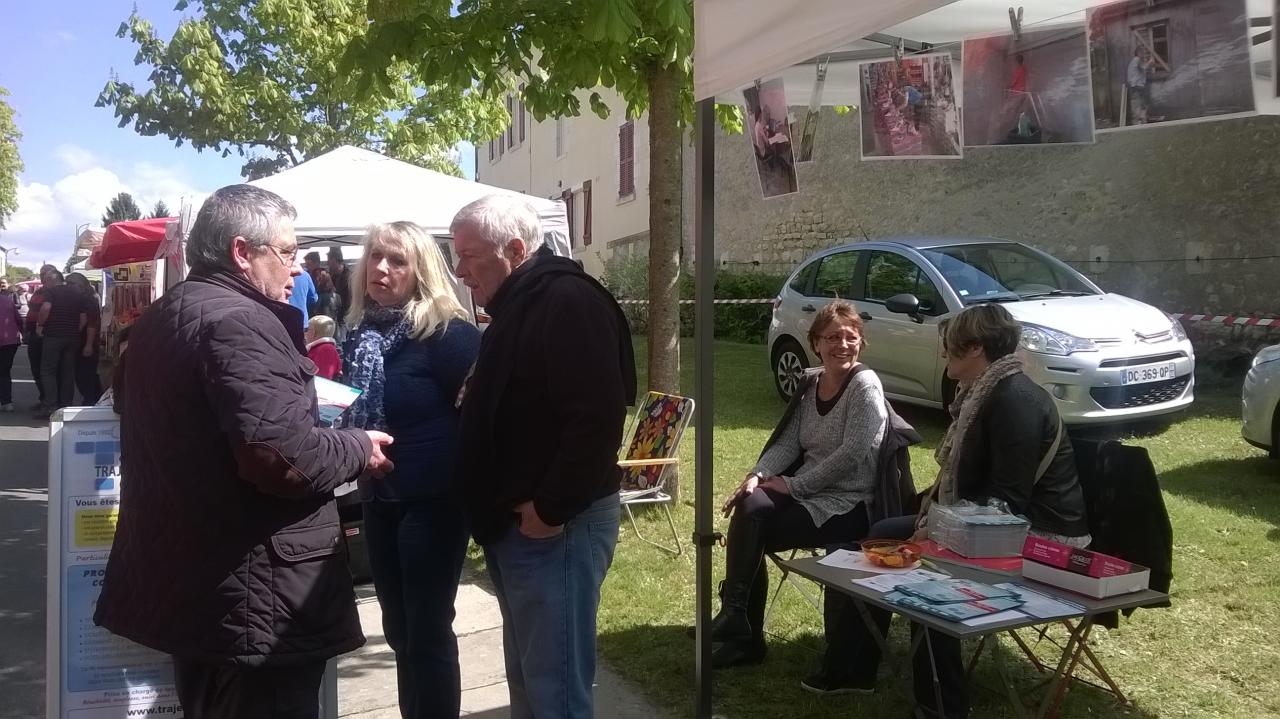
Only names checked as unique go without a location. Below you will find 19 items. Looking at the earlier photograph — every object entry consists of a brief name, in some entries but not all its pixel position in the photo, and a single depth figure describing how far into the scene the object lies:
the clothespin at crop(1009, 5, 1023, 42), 4.19
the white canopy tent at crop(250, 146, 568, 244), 7.60
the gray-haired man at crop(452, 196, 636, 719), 2.28
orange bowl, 3.05
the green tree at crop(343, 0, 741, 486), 5.32
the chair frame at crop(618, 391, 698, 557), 5.22
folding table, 2.53
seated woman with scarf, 3.22
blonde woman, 2.72
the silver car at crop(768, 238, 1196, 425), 6.88
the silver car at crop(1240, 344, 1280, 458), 6.32
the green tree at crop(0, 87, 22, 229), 52.06
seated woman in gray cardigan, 3.79
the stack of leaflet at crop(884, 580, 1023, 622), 2.61
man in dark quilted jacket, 2.03
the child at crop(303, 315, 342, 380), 4.02
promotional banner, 2.51
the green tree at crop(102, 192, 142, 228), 98.26
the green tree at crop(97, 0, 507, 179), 15.17
